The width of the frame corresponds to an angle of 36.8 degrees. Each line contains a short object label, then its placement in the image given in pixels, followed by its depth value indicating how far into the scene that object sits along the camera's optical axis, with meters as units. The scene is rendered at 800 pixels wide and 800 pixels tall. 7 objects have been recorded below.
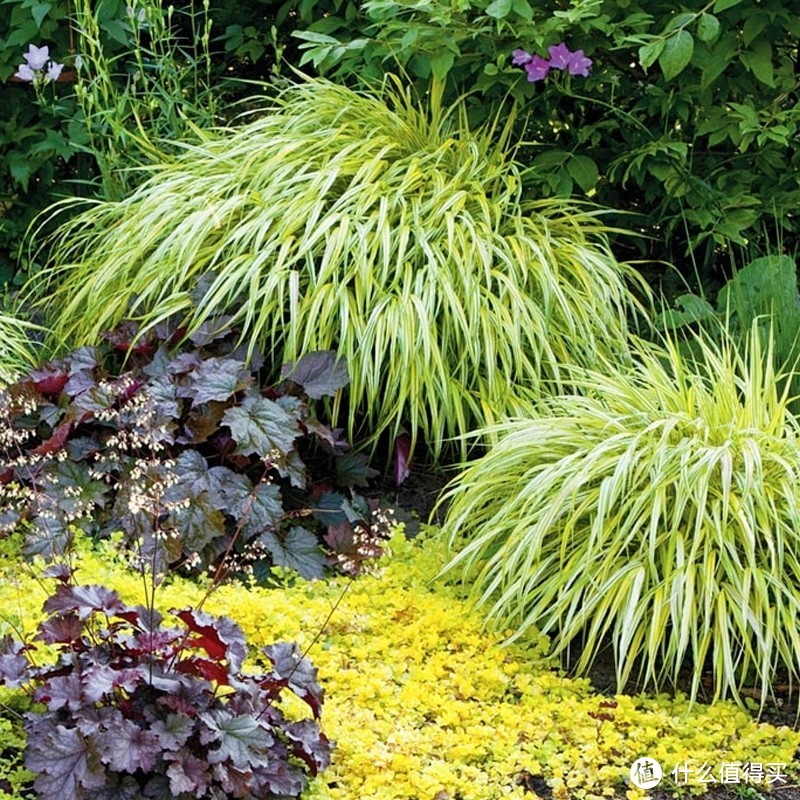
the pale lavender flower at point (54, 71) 4.29
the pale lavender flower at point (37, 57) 4.25
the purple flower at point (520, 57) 3.84
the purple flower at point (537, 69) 3.83
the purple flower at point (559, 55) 3.82
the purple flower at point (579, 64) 3.83
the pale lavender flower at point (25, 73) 4.25
